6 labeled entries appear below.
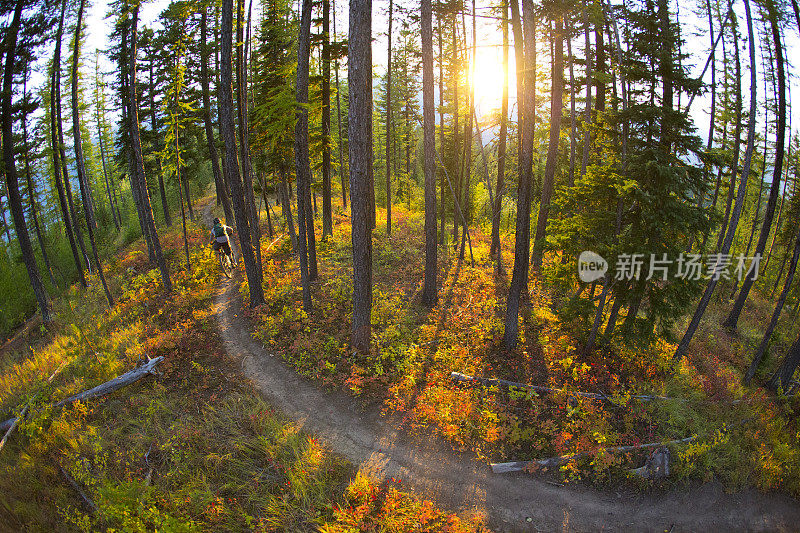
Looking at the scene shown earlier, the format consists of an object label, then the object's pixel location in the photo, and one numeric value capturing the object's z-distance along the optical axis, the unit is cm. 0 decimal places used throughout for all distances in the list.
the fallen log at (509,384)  919
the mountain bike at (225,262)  1675
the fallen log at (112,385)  885
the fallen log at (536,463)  740
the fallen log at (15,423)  802
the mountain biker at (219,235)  1596
